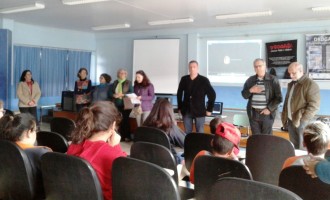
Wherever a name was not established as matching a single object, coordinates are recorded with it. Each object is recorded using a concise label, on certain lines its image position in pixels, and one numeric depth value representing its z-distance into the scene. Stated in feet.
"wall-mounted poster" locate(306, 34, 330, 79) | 21.02
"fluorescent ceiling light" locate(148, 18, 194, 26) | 22.05
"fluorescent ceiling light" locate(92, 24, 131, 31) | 25.22
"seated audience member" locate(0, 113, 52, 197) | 7.42
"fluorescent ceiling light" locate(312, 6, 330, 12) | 17.60
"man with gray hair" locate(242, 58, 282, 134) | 14.02
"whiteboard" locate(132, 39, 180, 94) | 26.78
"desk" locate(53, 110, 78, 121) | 25.30
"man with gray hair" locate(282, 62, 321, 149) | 12.99
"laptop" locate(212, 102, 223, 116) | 22.84
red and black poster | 22.36
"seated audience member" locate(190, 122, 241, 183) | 7.34
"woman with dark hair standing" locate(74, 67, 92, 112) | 22.84
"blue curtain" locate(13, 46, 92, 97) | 25.38
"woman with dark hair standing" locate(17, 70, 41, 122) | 21.25
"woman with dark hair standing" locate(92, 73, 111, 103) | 22.15
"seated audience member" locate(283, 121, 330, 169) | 6.07
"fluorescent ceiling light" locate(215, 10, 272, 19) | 19.27
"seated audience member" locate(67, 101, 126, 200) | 6.09
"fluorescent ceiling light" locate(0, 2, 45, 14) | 17.90
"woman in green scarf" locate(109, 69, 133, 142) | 21.15
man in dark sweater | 15.62
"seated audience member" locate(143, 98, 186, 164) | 10.68
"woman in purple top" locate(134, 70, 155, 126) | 19.86
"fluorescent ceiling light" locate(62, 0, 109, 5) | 16.58
